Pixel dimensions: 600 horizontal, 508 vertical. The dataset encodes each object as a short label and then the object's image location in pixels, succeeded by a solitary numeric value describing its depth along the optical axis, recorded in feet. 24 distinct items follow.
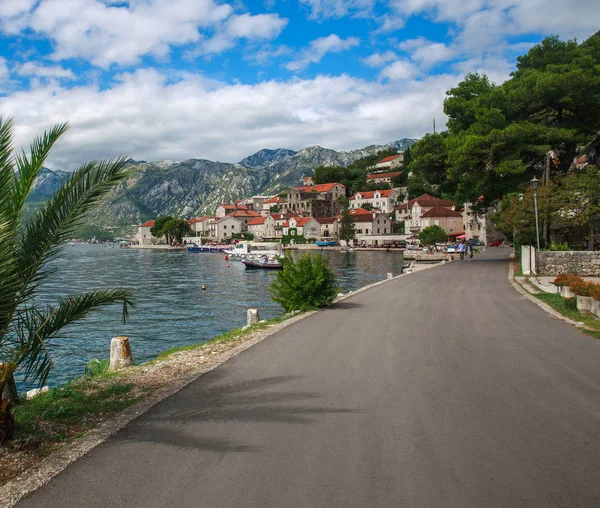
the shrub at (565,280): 50.67
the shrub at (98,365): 39.94
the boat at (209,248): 409.28
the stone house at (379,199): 458.50
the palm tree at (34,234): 17.88
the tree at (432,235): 308.40
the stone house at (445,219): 356.18
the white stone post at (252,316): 49.39
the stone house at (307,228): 429.79
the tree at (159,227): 531.09
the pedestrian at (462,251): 146.62
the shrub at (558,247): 82.12
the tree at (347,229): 390.01
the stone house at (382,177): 509.35
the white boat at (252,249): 272.31
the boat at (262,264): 206.13
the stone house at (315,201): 493.36
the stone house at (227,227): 508.53
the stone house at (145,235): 597.52
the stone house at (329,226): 427.74
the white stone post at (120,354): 33.53
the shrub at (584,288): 43.71
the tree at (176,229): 512.63
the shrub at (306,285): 51.96
